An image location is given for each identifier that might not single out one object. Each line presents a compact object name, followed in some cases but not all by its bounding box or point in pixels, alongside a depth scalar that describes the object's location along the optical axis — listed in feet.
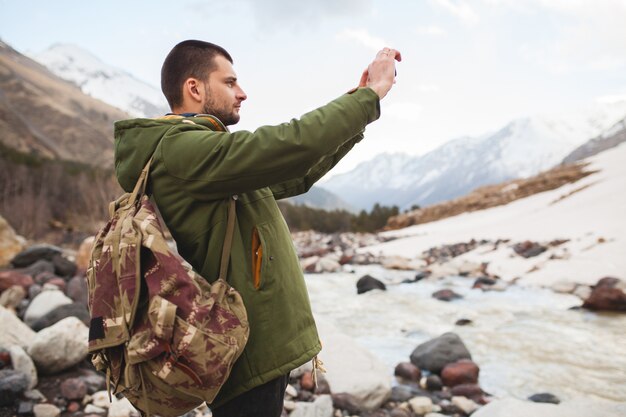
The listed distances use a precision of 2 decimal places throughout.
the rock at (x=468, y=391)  13.47
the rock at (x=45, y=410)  10.24
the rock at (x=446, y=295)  28.71
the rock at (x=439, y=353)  15.70
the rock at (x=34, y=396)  10.78
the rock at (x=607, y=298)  21.62
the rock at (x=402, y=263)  44.11
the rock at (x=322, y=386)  12.99
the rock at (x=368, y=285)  33.30
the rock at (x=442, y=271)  37.78
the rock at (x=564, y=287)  26.54
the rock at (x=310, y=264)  47.07
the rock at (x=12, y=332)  12.55
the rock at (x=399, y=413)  11.80
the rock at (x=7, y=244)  30.93
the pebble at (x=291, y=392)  12.55
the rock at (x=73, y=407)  10.93
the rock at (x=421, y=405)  12.25
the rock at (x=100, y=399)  11.30
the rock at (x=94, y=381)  11.97
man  4.20
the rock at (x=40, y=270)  26.00
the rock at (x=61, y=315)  16.35
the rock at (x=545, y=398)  12.77
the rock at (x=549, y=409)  10.13
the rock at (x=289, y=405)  11.50
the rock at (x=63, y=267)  29.43
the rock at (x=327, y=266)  46.24
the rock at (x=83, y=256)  32.71
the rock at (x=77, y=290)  22.45
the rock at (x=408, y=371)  15.21
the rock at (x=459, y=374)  14.52
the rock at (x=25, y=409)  10.12
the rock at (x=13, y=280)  21.90
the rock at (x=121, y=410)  10.53
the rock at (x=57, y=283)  24.05
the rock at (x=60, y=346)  12.26
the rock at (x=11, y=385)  10.18
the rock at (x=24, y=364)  11.30
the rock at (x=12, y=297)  19.88
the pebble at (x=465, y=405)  12.35
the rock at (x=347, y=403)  11.86
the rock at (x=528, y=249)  37.55
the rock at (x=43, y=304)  17.79
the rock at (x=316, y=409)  10.93
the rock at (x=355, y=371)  12.59
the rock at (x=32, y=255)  30.85
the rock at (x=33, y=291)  21.44
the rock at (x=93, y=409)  10.90
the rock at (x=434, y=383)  14.27
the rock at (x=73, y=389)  11.38
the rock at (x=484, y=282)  31.31
